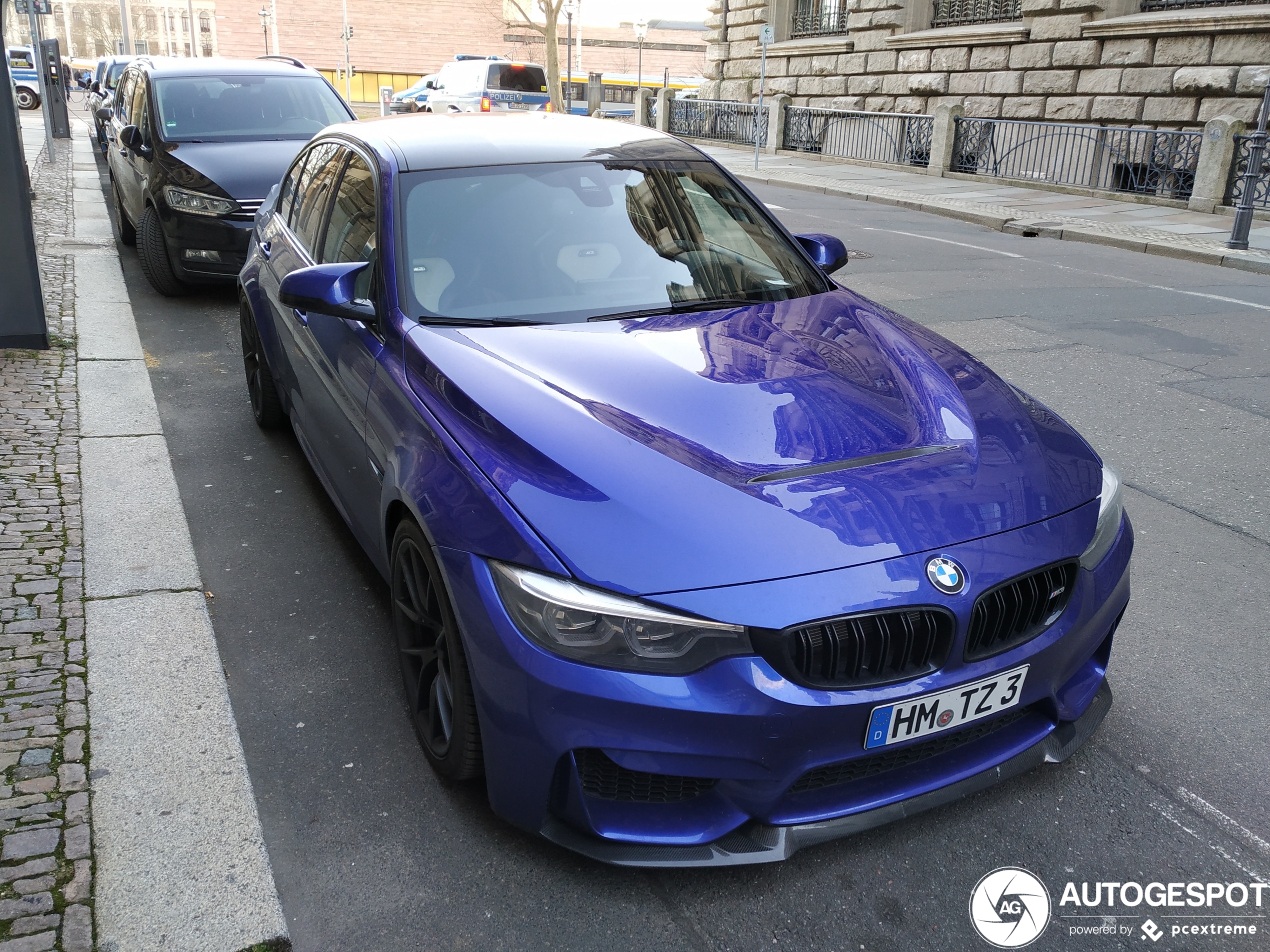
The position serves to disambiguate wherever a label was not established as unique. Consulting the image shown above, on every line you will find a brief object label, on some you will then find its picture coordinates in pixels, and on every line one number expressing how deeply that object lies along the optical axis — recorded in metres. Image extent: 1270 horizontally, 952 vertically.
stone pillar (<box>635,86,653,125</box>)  32.97
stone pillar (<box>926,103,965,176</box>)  20.56
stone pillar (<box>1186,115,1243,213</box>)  15.38
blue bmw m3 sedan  2.21
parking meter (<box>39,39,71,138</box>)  22.16
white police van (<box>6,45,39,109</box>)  38.06
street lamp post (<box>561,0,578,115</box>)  46.91
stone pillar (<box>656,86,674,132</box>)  31.50
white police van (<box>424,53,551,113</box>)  28.53
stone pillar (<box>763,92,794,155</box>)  26.66
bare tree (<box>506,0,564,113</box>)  45.28
